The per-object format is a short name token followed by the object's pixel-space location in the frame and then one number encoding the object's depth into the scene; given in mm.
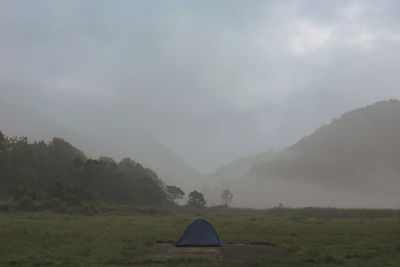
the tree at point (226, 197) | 115688
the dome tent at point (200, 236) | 18953
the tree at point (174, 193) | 96562
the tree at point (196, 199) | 88500
